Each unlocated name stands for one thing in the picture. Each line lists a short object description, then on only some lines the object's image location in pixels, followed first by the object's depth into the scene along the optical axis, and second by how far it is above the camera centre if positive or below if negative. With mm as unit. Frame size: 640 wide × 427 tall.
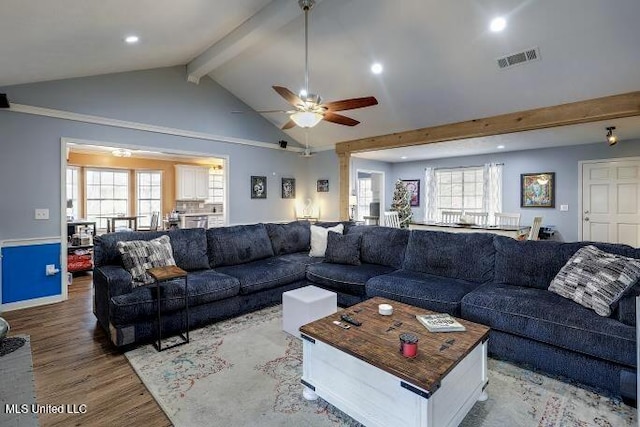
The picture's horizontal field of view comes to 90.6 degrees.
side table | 2754 -610
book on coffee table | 2064 -763
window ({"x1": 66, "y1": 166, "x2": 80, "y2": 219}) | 7597 +483
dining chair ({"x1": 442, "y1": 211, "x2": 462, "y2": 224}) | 6859 -159
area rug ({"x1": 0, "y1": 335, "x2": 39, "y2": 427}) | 1381 -878
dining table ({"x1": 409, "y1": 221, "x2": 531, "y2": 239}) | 4621 -291
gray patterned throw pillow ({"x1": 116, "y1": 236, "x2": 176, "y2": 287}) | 3010 -465
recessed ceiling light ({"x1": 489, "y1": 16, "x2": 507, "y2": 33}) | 3163 +1890
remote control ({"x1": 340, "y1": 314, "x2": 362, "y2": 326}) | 2197 -780
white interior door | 6020 +158
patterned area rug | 1918 -1257
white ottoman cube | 2922 -920
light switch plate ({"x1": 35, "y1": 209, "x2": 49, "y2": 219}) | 4052 -50
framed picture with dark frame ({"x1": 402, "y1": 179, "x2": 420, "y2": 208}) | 8969 +533
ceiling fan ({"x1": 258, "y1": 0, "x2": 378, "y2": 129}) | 3123 +1070
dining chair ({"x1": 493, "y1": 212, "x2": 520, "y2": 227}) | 6101 -188
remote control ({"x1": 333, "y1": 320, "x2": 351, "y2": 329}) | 2146 -792
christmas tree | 8404 +197
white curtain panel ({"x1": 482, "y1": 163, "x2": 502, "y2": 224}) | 7617 +522
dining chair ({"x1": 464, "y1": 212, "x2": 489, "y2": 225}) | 6405 -170
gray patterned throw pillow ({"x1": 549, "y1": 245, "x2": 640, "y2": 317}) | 2227 -516
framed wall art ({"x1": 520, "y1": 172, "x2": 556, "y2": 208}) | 6871 +447
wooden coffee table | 1598 -914
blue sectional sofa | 2189 -738
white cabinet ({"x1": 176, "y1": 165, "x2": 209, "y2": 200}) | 9148 +816
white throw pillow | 4539 -419
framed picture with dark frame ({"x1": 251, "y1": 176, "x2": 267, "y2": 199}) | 6441 +473
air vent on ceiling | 3439 +1714
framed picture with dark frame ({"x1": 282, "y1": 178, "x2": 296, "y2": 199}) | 7051 +495
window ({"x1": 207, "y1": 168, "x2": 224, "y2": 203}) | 9792 +802
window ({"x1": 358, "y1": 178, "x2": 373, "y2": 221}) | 9641 +433
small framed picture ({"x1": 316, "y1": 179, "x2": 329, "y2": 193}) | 7125 +551
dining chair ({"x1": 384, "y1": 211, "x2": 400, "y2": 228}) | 7395 -218
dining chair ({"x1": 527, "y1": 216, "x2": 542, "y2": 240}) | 5219 -321
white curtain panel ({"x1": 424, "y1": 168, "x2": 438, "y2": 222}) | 8727 +384
